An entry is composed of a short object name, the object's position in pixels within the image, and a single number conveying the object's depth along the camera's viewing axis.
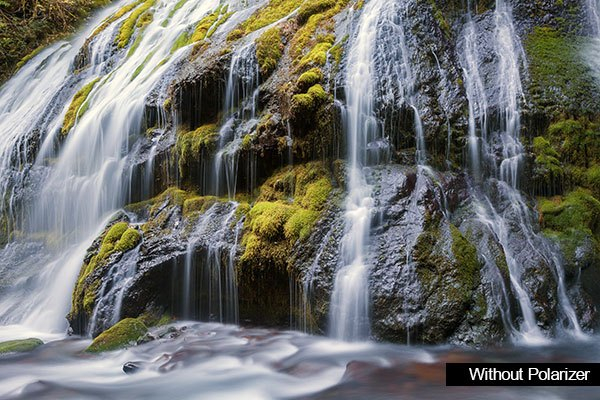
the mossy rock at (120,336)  5.62
